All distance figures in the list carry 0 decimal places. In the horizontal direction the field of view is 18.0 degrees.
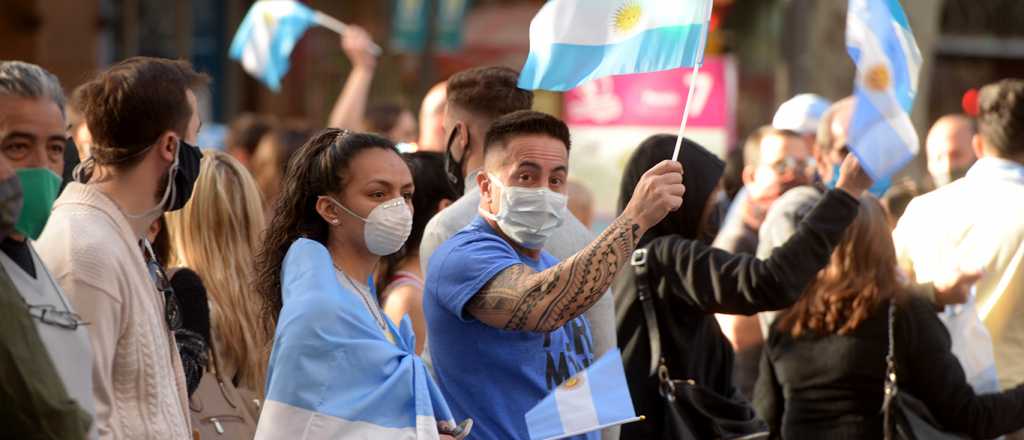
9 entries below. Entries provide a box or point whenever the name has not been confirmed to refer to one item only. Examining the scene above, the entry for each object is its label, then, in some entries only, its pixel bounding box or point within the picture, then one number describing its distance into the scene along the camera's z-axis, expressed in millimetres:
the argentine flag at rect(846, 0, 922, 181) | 10188
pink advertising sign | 22099
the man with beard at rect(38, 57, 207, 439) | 7295
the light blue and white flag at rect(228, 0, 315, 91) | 19956
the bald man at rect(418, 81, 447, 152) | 14148
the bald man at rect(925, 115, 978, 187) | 16493
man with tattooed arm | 8052
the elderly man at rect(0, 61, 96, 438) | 5603
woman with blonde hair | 10382
